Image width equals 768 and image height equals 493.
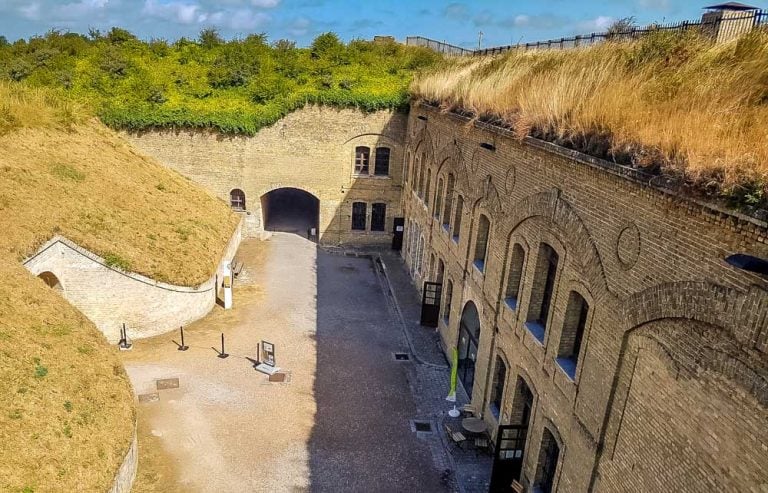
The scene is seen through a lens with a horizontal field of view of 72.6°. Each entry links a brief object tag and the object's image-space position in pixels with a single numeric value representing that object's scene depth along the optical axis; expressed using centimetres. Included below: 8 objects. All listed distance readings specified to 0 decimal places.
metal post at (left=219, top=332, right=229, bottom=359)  1691
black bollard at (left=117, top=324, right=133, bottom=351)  1703
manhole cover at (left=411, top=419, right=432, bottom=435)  1388
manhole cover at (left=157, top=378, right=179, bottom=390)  1510
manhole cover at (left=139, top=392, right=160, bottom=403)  1443
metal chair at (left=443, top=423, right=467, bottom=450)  1314
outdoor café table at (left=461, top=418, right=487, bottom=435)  1313
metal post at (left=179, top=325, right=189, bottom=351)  1712
